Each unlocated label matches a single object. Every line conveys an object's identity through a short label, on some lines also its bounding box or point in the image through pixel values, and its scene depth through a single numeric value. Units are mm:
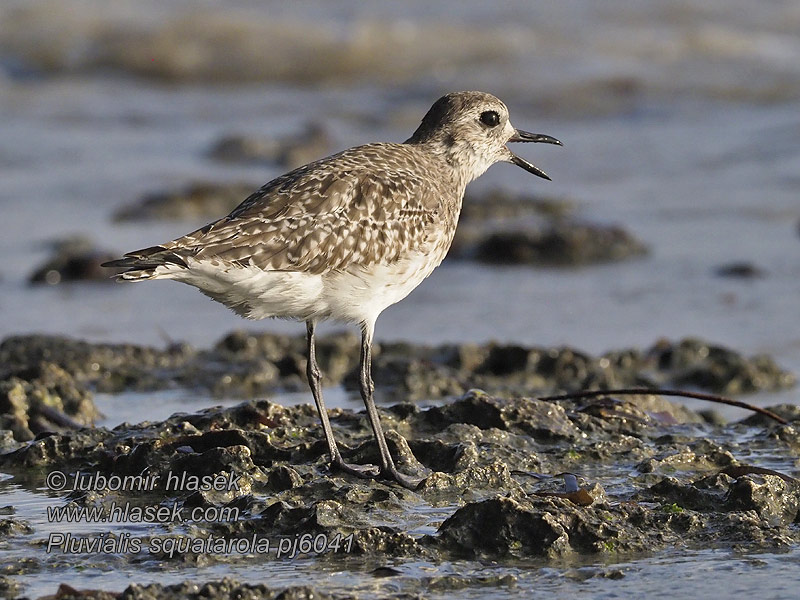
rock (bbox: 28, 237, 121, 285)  11391
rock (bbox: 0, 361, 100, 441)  6500
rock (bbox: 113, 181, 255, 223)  13505
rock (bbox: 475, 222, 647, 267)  11836
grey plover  5590
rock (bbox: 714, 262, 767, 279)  11117
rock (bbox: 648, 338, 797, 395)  8180
